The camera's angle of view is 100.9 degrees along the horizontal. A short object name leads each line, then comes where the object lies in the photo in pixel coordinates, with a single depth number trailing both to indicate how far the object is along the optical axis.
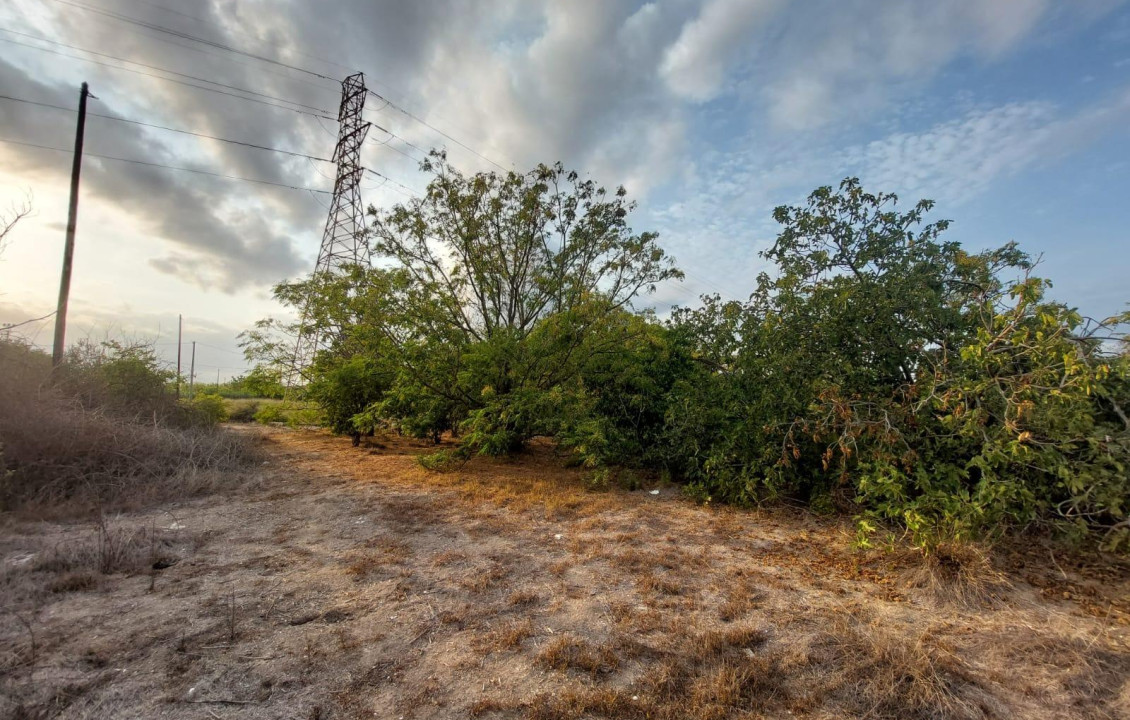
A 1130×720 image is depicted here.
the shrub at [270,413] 10.09
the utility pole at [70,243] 8.85
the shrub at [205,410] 9.62
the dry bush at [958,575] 3.31
